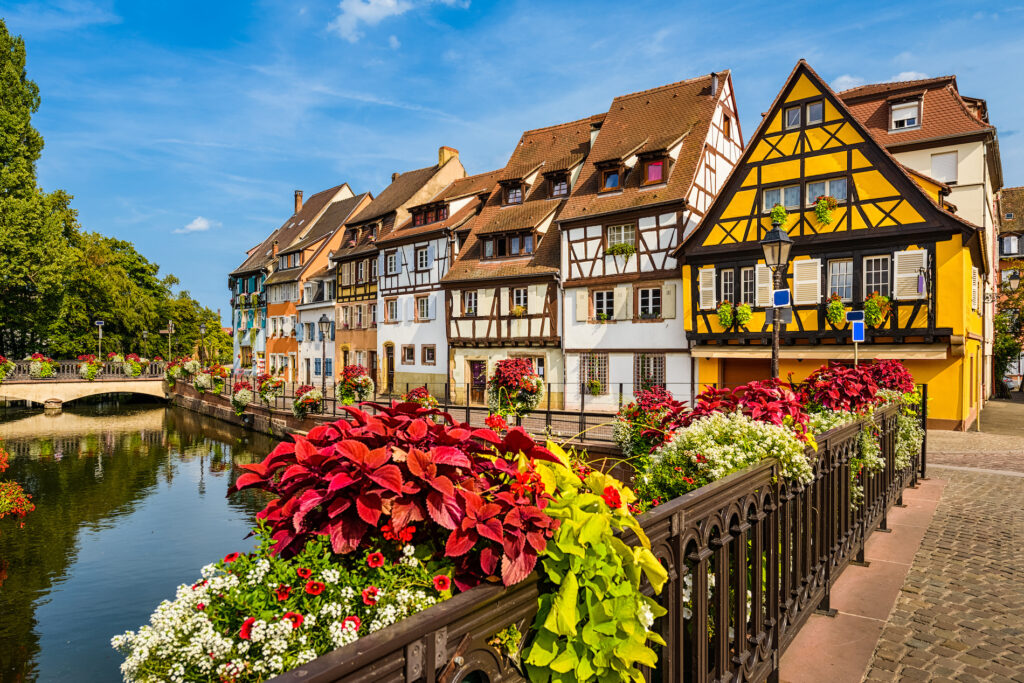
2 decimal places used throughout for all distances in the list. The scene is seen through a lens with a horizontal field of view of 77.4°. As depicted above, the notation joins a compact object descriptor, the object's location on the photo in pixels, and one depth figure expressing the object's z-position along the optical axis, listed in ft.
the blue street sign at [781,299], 32.35
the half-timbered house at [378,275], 112.16
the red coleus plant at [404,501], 5.97
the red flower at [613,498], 7.10
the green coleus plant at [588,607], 6.35
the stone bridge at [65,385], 126.41
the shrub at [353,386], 77.30
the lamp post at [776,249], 31.04
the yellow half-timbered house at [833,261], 60.18
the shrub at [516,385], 53.21
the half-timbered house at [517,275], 86.43
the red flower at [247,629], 5.27
